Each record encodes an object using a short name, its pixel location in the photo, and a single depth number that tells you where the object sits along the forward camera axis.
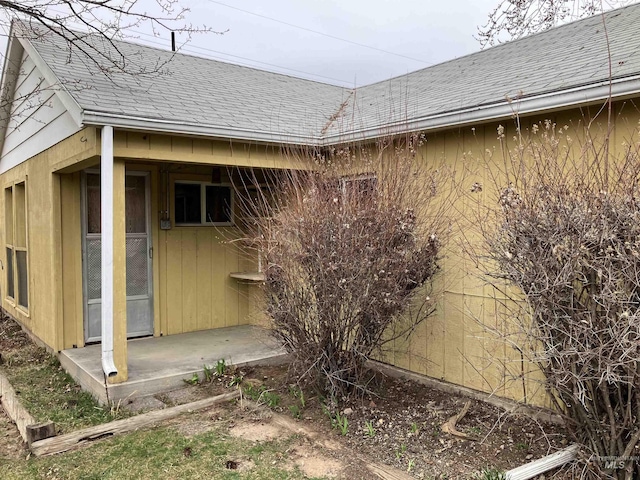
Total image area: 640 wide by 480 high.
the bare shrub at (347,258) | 4.12
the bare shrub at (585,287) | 2.81
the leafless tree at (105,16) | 5.59
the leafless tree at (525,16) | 10.16
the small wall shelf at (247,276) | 7.07
